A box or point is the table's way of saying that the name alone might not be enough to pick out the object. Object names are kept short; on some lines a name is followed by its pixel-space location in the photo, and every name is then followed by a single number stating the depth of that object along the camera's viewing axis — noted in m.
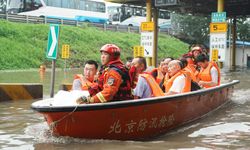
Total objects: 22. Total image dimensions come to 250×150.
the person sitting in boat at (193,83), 8.53
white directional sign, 17.34
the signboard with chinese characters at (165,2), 20.55
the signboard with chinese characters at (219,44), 15.99
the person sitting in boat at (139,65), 7.96
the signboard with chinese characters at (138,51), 16.97
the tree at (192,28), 51.02
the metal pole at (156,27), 23.13
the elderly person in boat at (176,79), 7.86
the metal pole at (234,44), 32.47
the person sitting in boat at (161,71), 9.27
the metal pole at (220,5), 18.98
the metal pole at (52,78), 8.57
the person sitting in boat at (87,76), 7.40
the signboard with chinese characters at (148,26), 17.70
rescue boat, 6.04
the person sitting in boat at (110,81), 6.21
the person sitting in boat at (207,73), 10.45
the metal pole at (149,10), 21.33
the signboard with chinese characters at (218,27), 15.95
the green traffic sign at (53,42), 8.78
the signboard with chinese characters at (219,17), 16.20
